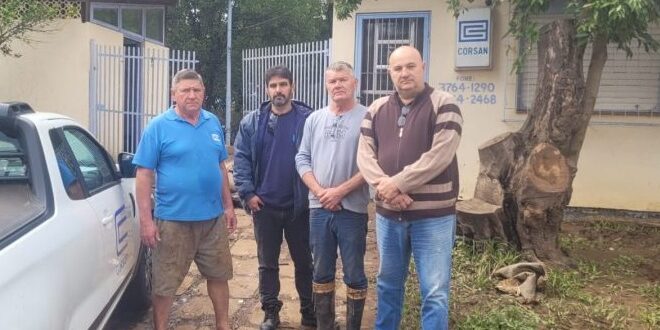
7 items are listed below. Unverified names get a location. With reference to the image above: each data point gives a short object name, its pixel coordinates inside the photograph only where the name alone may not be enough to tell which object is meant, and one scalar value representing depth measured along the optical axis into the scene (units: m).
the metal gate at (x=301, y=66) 8.91
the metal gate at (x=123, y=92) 10.80
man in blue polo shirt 3.42
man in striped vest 3.12
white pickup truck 2.25
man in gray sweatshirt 3.55
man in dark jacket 3.87
